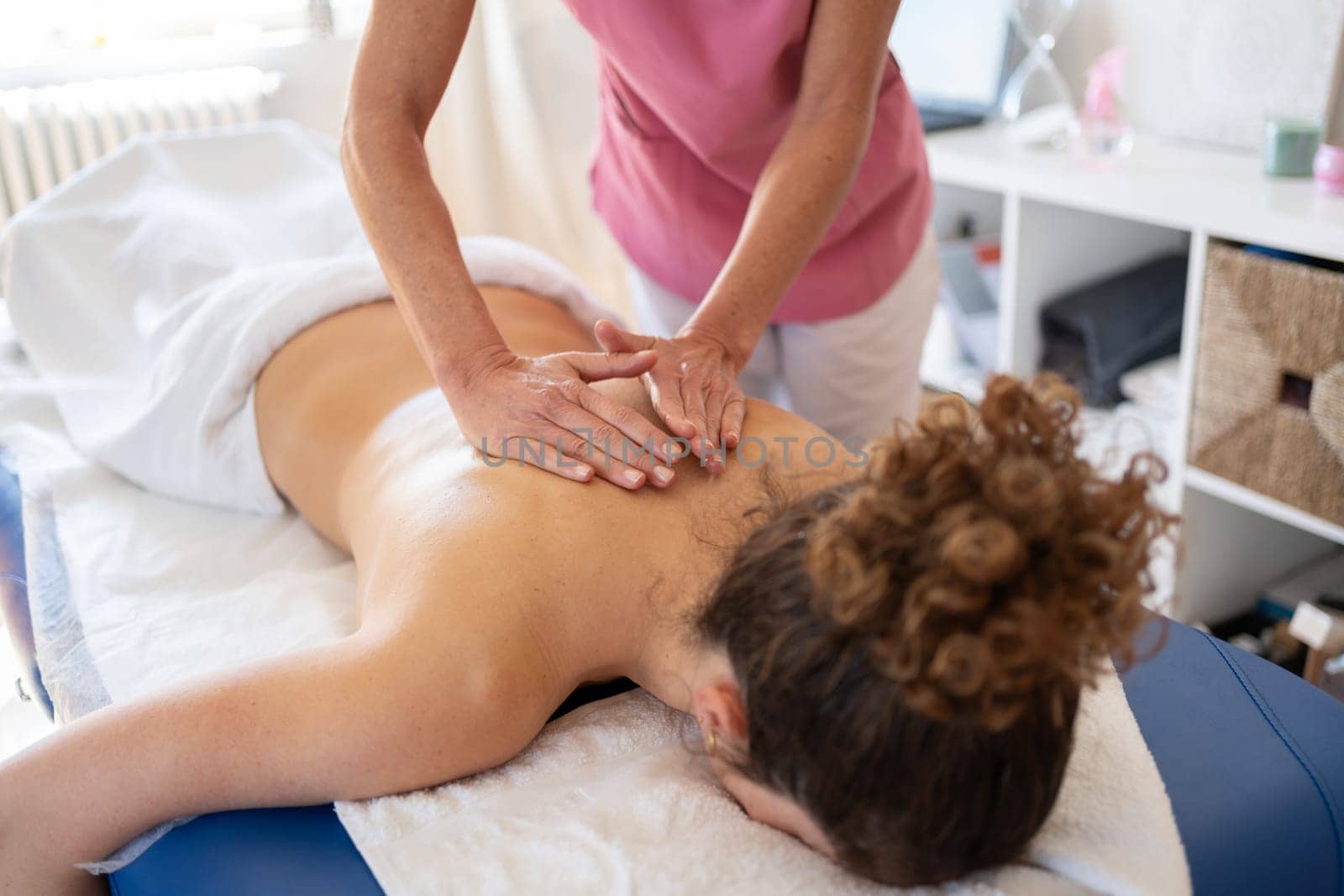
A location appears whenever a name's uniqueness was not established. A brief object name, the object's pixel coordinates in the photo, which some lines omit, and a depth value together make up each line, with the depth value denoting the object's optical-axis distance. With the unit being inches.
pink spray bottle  95.3
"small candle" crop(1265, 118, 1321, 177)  81.7
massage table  38.4
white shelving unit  77.4
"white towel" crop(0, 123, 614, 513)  65.0
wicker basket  73.1
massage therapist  49.1
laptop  107.0
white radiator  113.5
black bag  93.7
